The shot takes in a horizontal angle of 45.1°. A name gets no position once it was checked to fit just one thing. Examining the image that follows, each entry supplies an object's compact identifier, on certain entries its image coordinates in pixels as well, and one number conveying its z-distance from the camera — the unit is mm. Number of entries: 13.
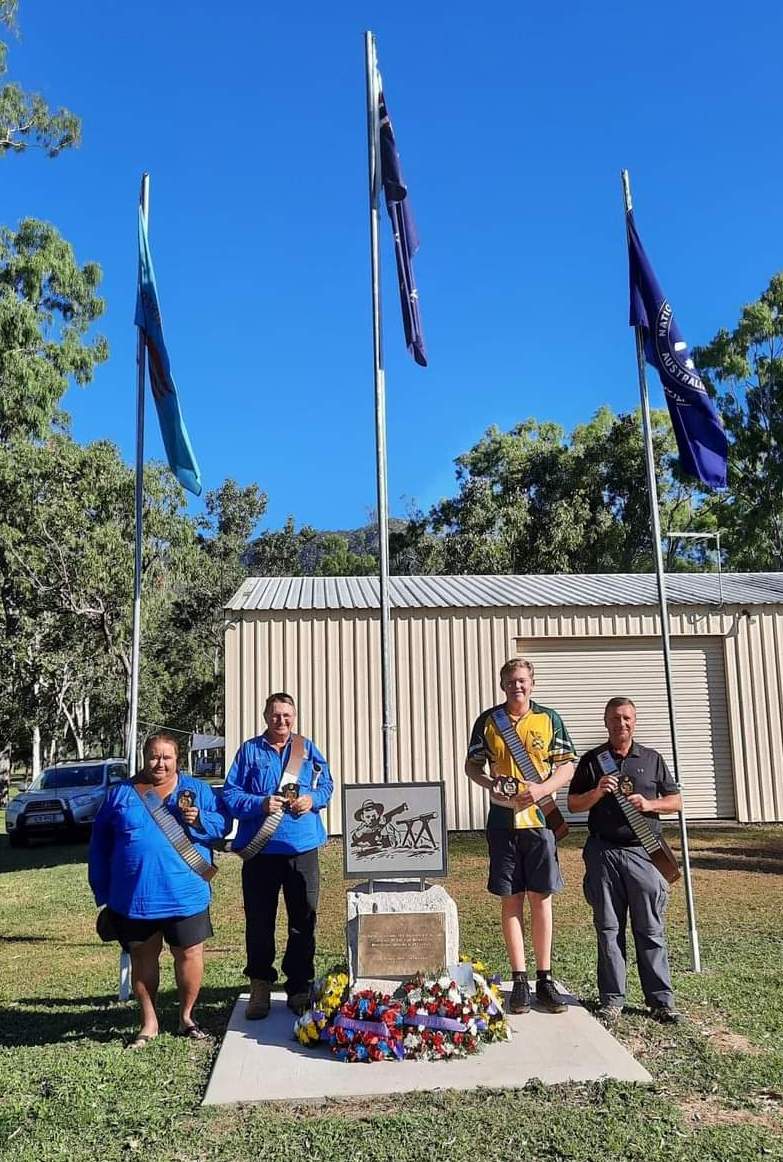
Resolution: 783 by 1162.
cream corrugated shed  13555
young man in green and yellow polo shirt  5070
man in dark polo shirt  5066
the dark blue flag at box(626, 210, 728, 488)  6328
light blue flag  6633
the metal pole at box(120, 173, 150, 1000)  5969
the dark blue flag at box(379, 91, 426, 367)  7168
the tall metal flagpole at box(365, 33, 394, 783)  6190
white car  16125
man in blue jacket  5086
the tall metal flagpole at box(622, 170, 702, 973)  6035
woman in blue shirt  4836
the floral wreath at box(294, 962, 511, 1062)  4590
